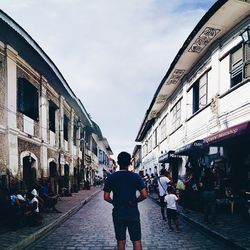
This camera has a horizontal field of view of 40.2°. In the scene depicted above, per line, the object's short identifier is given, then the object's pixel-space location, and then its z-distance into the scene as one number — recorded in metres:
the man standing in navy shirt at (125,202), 4.72
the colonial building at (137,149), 54.55
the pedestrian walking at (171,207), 9.00
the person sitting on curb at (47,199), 12.47
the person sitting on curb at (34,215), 9.25
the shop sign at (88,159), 33.08
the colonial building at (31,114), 11.53
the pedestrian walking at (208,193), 9.41
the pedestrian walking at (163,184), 10.55
